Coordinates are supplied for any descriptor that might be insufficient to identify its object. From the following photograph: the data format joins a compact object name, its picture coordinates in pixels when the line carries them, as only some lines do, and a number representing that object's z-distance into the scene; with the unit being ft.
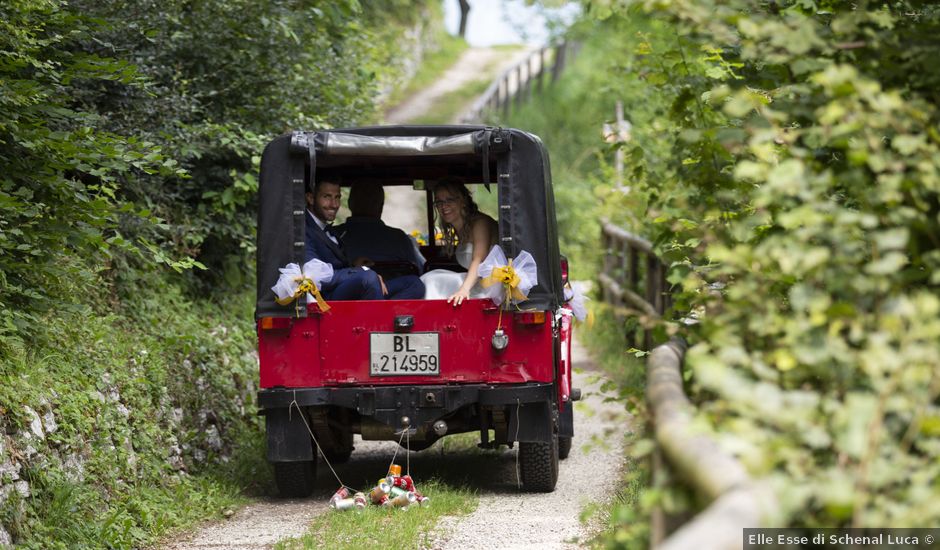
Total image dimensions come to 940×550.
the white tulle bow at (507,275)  54.29
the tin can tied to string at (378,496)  53.98
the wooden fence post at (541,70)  257.55
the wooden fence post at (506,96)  243.97
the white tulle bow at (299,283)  54.85
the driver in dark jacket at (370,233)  61.72
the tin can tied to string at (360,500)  53.26
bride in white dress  57.36
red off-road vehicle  55.06
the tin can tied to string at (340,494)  54.39
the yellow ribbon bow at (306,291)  54.90
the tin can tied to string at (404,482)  54.93
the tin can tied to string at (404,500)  53.52
